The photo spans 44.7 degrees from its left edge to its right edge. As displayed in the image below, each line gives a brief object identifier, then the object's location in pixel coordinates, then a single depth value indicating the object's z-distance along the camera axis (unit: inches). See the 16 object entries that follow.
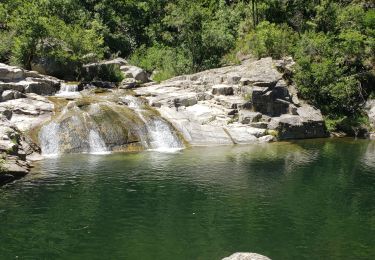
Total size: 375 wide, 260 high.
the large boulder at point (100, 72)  2237.9
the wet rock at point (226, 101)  1788.9
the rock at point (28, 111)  1596.2
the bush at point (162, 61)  2415.1
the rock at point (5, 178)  1129.1
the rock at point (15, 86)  1722.4
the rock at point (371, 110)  2080.5
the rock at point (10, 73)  1790.1
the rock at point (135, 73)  2272.4
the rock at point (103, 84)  2114.9
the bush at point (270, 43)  2405.3
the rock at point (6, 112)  1583.4
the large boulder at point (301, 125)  1882.4
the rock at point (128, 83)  2117.4
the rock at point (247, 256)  526.4
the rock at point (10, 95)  1686.8
